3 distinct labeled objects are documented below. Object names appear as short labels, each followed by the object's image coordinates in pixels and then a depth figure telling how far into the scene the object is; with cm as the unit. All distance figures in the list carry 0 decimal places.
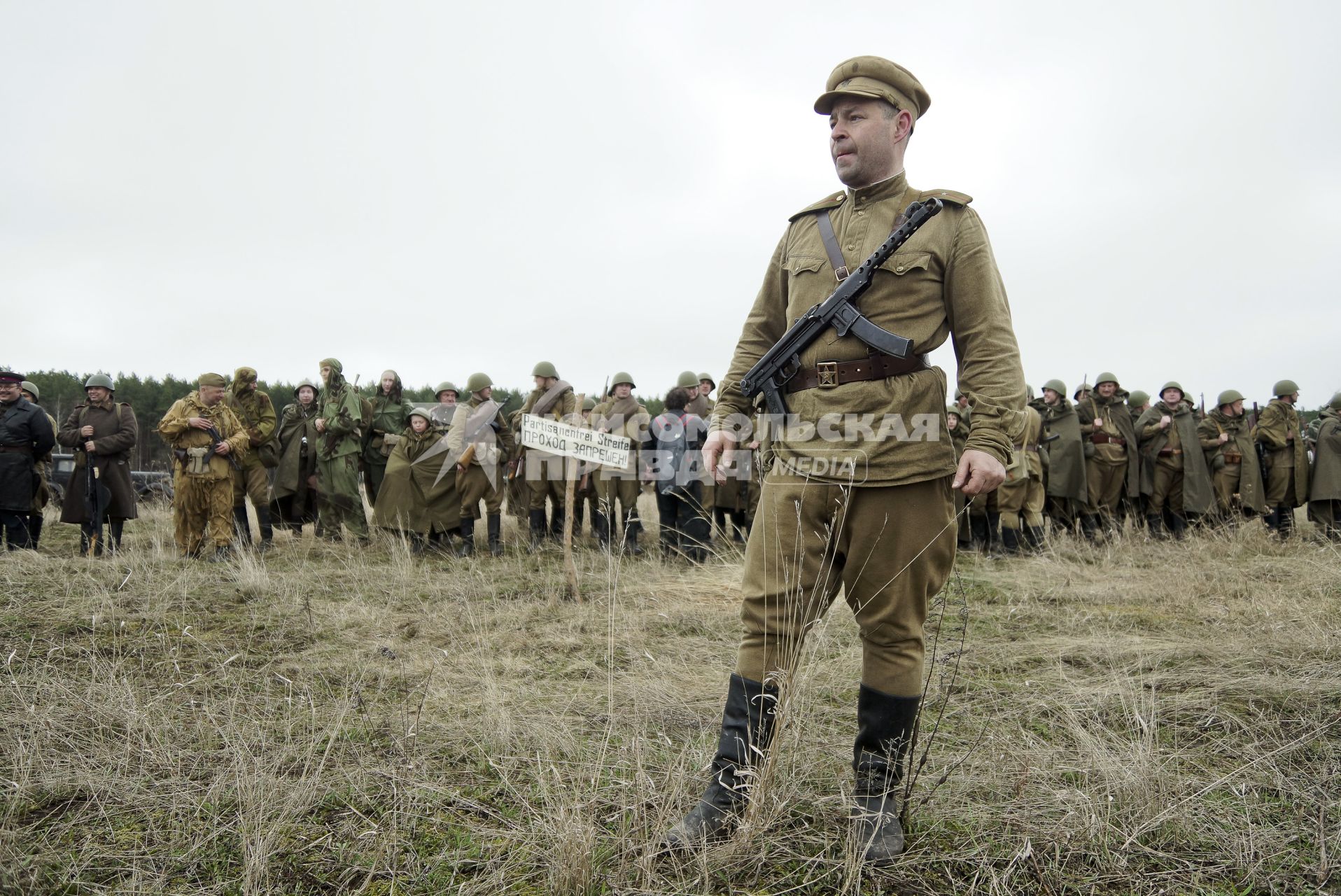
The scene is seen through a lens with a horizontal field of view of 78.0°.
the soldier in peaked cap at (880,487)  234
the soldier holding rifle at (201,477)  826
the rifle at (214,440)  830
